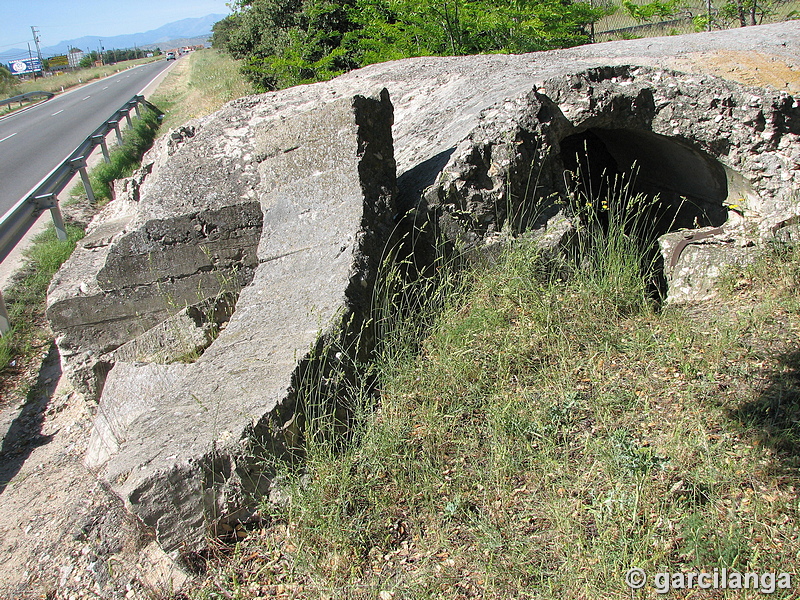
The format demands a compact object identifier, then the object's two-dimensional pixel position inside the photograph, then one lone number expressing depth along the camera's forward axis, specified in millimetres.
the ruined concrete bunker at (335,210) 3436
